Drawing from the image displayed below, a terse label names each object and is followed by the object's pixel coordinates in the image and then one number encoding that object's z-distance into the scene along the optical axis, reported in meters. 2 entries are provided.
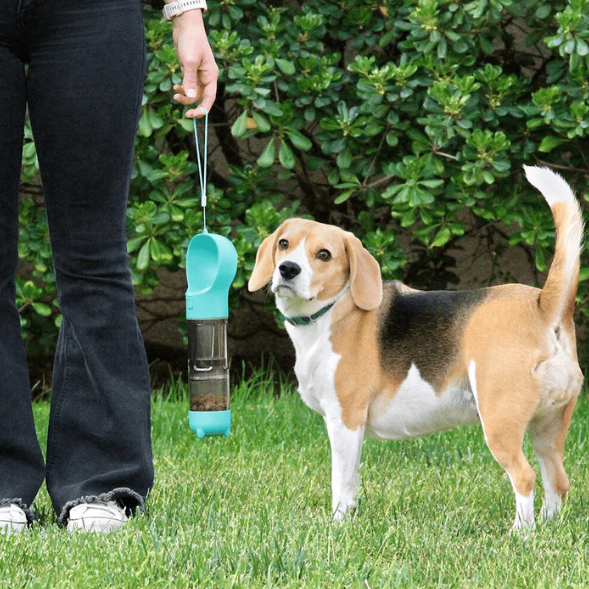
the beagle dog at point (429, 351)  5.78
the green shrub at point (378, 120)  8.77
